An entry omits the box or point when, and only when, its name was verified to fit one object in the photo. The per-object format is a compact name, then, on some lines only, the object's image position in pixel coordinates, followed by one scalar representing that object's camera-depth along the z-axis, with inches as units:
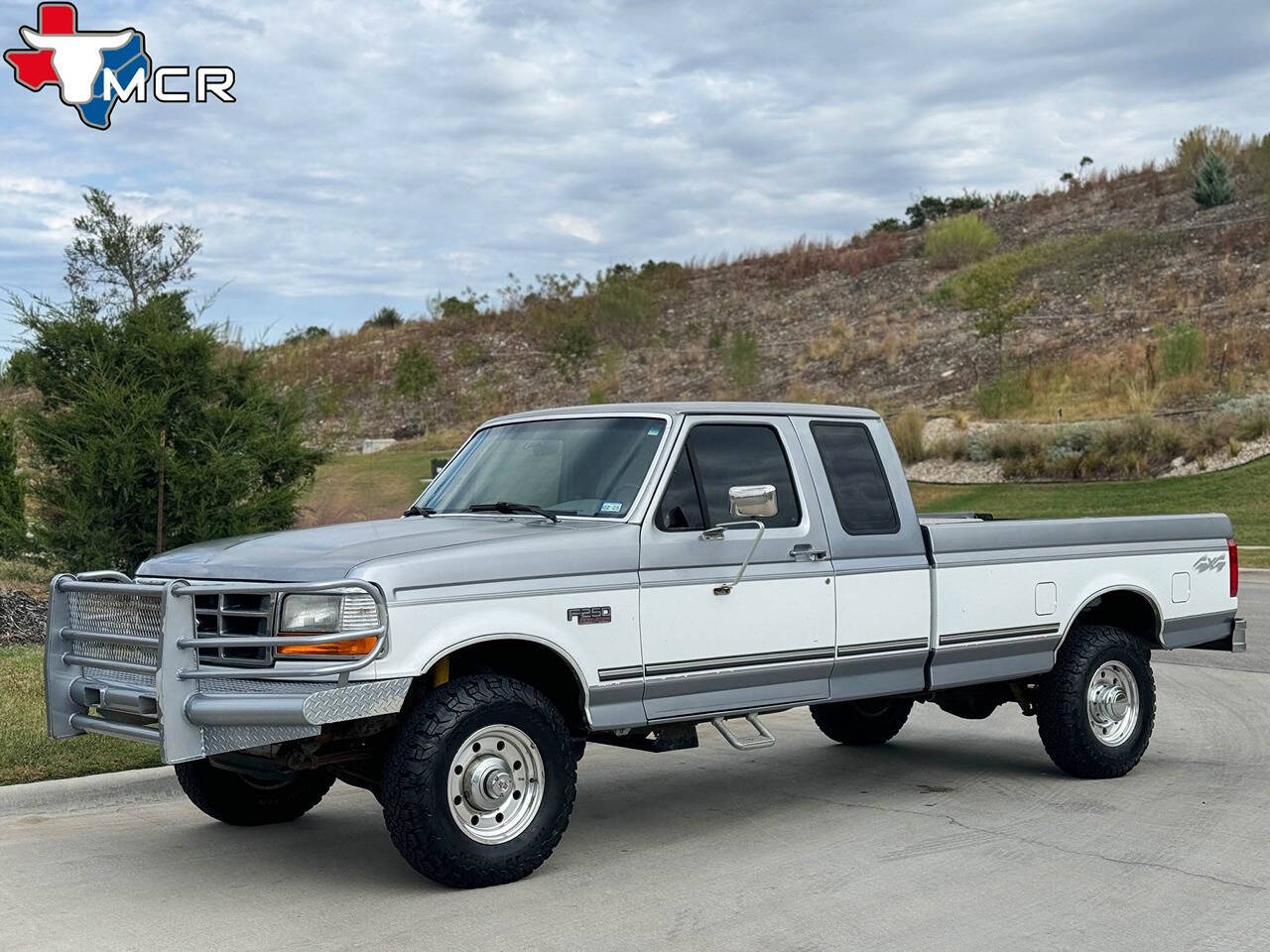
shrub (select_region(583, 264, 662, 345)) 2263.8
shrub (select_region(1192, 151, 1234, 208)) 2165.4
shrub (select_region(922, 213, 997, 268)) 2322.8
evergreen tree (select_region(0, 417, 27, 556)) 634.2
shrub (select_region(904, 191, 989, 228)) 2792.8
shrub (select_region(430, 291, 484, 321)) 2667.3
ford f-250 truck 238.4
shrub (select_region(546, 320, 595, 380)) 2027.6
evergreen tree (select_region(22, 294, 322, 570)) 604.4
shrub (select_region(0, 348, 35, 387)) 627.2
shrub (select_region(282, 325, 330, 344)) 2751.0
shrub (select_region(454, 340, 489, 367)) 2321.6
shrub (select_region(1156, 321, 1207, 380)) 1409.9
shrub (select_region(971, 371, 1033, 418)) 1483.8
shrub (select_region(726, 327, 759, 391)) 1770.4
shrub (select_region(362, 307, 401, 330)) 2931.8
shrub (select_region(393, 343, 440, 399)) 1931.6
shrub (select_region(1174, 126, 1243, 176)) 2342.5
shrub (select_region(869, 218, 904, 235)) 2874.8
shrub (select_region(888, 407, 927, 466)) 1369.3
